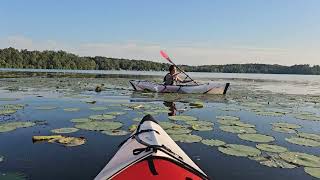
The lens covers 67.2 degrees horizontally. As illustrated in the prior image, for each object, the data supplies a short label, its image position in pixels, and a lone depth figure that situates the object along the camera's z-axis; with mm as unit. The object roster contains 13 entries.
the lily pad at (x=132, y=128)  6391
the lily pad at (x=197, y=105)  10550
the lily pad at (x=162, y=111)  9056
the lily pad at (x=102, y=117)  7560
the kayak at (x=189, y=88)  14472
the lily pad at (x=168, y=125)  6695
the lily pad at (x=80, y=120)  7177
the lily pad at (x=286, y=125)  7430
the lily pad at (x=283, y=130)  7002
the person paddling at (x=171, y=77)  14285
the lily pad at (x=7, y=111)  7878
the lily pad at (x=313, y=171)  4189
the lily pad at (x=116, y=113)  8262
